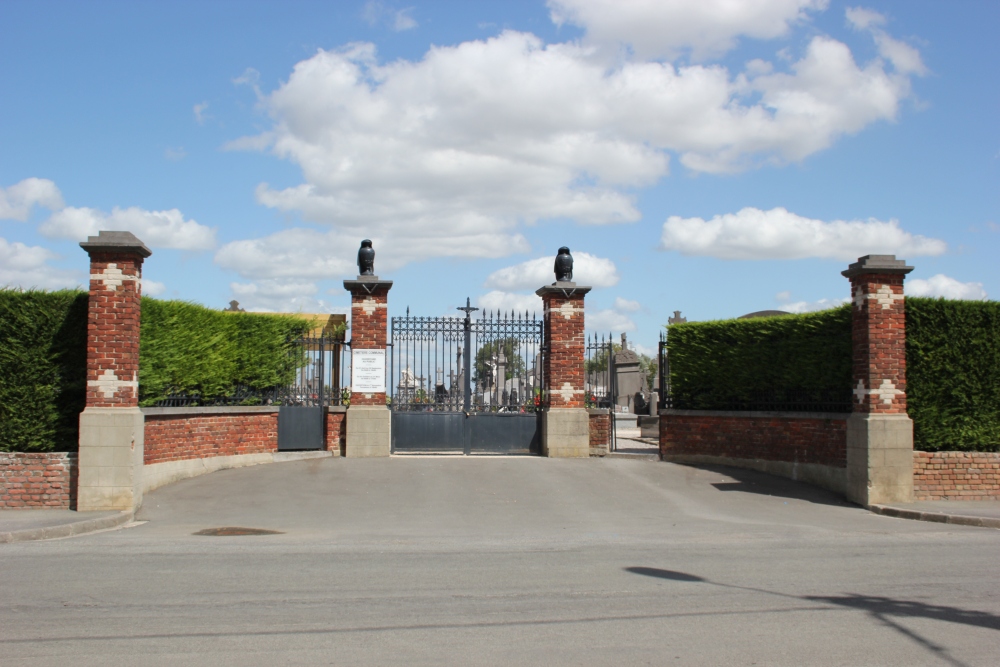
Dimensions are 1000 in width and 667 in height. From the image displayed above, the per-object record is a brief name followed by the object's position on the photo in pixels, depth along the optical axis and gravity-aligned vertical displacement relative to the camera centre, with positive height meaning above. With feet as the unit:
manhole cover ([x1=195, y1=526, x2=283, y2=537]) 35.53 -6.40
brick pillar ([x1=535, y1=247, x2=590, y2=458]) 57.06 +0.69
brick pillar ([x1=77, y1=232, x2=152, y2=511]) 39.42 -0.25
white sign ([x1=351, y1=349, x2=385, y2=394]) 55.72 +0.62
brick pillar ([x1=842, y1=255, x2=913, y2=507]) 43.73 -0.37
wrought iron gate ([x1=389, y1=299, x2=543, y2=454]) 57.16 -1.89
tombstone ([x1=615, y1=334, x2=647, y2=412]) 101.24 +1.09
